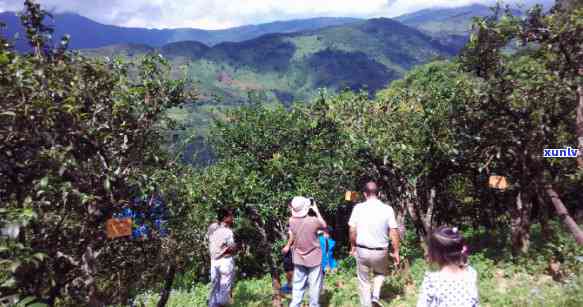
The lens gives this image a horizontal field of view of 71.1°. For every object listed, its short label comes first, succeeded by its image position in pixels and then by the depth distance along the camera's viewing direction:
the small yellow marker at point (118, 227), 5.31
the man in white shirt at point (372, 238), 7.10
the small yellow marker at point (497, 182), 9.14
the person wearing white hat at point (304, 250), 7.25
